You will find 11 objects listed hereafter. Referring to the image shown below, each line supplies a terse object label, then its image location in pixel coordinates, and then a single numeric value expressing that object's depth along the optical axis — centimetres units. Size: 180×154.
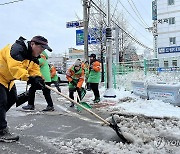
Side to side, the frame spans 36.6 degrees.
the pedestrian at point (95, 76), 909
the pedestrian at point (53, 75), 990
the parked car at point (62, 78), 2286
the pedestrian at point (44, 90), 724
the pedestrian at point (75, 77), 785
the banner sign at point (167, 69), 1047
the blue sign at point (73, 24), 1974
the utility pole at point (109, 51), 1076
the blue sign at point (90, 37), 2372
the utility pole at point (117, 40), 2016
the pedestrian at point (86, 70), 1292
